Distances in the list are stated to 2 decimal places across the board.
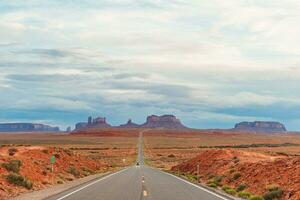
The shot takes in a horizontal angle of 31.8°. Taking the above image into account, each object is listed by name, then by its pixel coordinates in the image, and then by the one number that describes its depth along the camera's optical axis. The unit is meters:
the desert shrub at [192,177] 40.04
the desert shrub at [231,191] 25.63
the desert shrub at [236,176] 33.19
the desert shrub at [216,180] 33.54
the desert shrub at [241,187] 27.39
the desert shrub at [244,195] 23.11
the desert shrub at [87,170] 55.52
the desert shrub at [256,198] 21.10
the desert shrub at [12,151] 44.54
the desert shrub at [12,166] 30.69
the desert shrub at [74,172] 46.59
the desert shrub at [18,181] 27.63
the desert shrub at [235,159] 44.48
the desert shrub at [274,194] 21.51
